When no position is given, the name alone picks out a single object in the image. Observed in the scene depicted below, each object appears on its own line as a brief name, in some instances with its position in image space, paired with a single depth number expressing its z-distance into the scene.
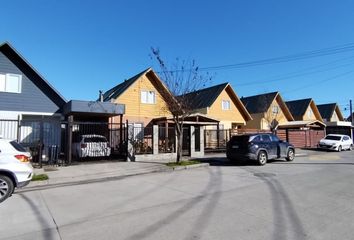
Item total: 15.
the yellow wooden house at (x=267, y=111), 38.88
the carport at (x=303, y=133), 31.88
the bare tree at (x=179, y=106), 16.69
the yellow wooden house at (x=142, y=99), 26.55
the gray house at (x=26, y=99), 19.36
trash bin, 15.91
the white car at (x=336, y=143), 28.05
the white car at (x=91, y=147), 17.95
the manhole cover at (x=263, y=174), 13.12
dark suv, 16.59
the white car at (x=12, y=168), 8.45
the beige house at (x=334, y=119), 42.54
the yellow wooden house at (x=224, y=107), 33.34
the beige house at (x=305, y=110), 45.09
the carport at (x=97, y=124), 18.21
